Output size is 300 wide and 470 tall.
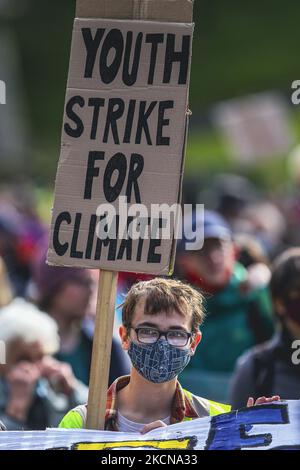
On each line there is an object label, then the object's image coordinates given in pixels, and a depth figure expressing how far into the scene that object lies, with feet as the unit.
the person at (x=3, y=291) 42.64
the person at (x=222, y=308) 36.58
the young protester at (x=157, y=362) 25.34
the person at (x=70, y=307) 38.34
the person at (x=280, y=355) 31.45
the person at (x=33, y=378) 32.83
